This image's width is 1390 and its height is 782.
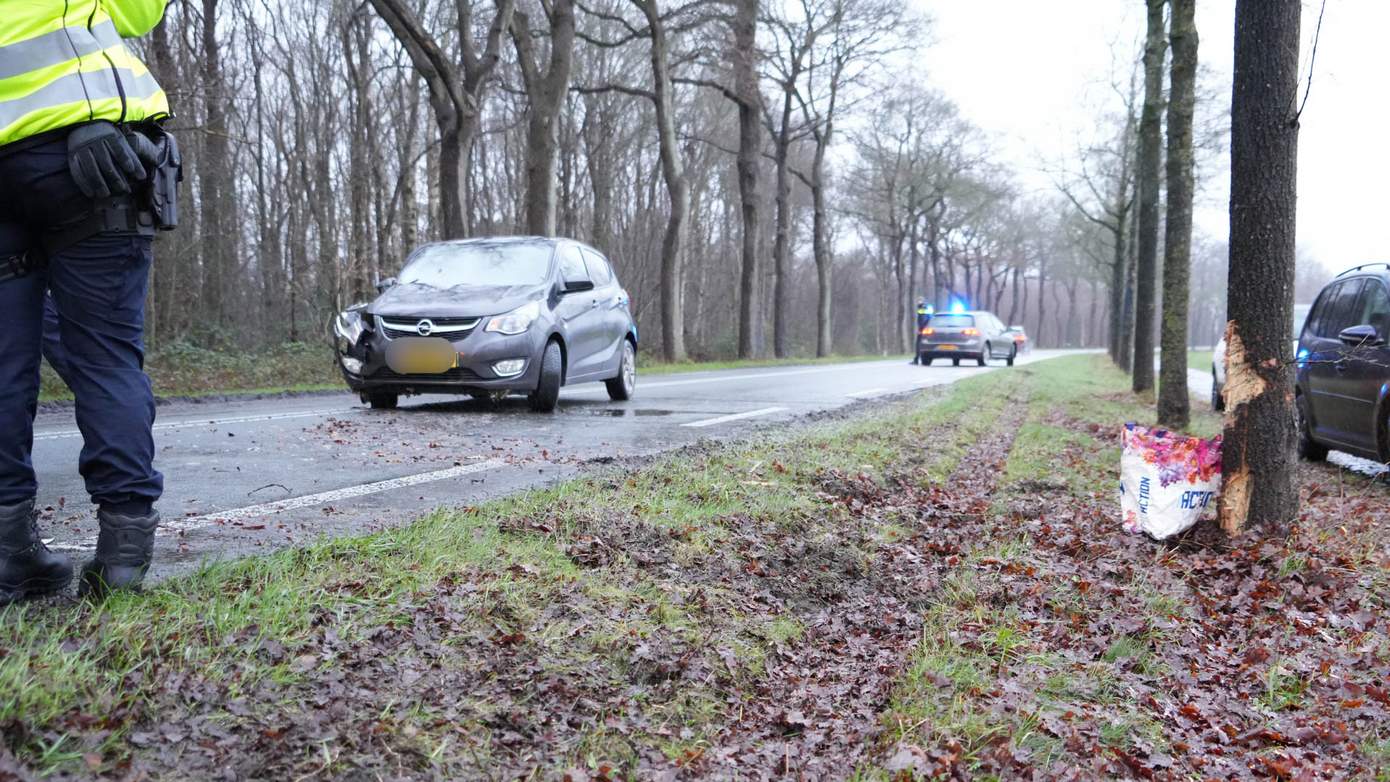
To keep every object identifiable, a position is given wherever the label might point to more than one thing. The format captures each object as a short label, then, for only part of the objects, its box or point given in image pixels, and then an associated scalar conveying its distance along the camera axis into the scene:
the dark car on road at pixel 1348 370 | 7.09
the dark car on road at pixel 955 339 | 27.92
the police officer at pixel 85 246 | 2.50
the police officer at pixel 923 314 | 28.37
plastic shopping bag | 5.00
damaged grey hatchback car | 8.38
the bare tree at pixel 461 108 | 17.44
